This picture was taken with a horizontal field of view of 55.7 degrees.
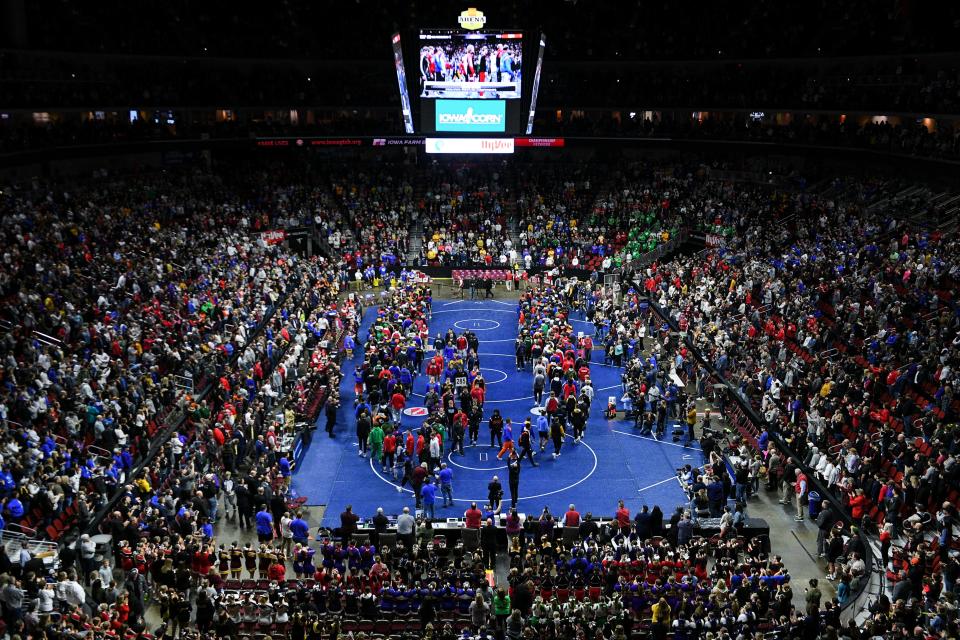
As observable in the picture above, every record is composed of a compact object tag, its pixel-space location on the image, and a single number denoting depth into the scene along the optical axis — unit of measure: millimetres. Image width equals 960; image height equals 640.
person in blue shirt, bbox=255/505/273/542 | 21719
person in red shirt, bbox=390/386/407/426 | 28484
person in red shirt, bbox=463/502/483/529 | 21781
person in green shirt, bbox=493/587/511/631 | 18547
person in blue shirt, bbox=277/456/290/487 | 24328
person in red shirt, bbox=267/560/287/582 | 19719
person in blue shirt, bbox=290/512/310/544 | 21391
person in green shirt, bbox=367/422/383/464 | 26453
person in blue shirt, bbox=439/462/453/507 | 24125
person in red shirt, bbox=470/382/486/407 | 28391
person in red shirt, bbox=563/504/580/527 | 21734
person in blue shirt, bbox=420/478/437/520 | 23000
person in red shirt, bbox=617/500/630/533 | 21625
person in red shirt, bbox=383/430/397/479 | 25938
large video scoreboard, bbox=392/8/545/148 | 46750
